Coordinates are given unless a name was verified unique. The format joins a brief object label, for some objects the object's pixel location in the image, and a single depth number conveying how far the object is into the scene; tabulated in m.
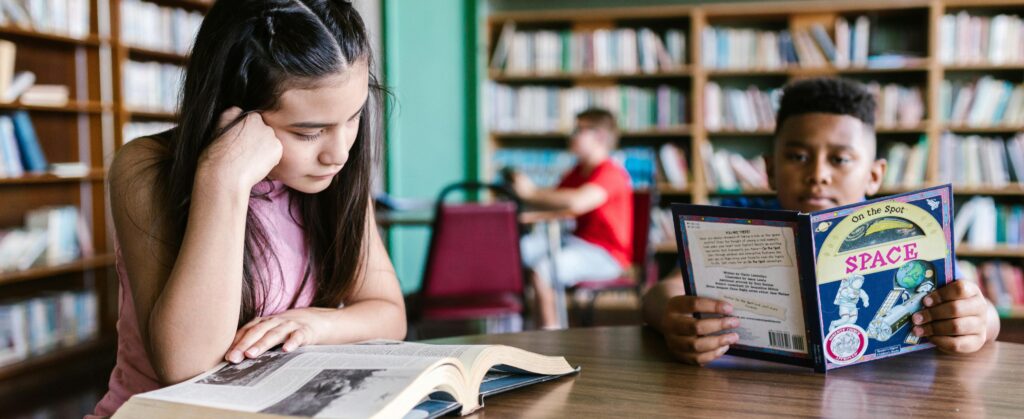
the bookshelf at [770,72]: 4.56
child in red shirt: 3.67
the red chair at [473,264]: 2.69
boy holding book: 1.52
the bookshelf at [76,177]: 3.74
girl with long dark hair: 0.92
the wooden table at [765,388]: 0.84
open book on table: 0.71
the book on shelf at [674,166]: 4.91
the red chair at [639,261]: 3.56
